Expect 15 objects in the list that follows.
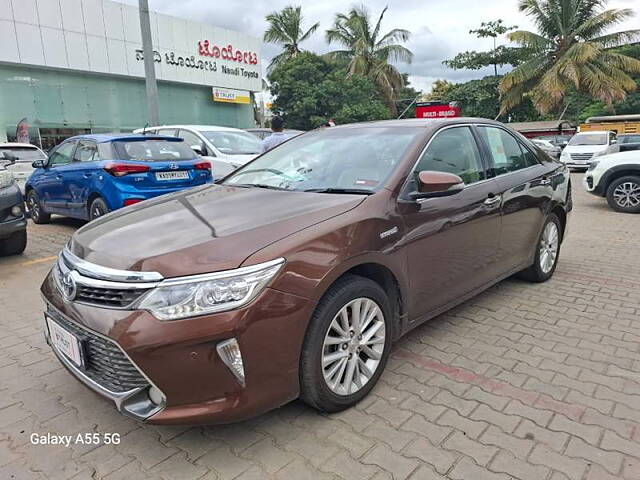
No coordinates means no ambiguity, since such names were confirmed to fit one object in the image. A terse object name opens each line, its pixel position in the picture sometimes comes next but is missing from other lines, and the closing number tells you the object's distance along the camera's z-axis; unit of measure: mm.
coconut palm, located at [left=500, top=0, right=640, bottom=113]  24281
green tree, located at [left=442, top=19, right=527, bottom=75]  31453
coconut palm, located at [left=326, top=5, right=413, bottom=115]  29656
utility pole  11727
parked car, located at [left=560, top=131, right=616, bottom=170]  18266
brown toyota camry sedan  2090
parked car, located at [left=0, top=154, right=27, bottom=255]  5574
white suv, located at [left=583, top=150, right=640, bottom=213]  9023
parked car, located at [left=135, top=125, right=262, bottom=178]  8344
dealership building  16469
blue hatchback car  6355
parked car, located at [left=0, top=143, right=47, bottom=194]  9680
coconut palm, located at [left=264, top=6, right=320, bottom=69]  30922
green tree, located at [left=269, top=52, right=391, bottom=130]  26891
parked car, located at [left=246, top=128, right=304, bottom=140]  12145
